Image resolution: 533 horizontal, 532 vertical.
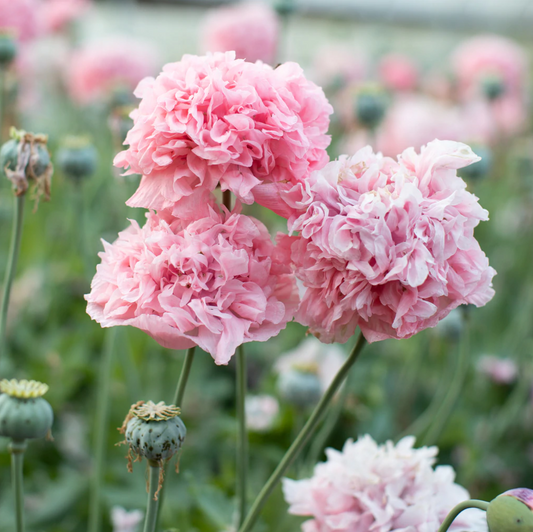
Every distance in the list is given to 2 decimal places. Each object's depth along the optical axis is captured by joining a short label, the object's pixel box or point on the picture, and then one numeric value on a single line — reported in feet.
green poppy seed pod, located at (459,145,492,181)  3.96
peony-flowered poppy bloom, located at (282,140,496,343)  2.71
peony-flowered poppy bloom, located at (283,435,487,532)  2.95
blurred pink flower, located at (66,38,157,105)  7.06
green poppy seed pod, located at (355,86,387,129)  4.48
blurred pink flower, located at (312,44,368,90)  7.84
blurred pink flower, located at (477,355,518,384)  4.62
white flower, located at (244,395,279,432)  4.17
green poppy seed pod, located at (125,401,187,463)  2.76
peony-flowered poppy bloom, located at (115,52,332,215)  2.75
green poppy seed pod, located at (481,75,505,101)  5.64
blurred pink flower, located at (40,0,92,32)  7.84
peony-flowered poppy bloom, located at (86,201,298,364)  2.72
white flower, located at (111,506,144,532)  3.25
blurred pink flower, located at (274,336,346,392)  3.82
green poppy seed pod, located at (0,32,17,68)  3.66
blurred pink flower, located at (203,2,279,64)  6.69
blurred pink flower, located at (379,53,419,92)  9.79
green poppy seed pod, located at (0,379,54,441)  2.88
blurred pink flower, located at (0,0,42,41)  5.36
